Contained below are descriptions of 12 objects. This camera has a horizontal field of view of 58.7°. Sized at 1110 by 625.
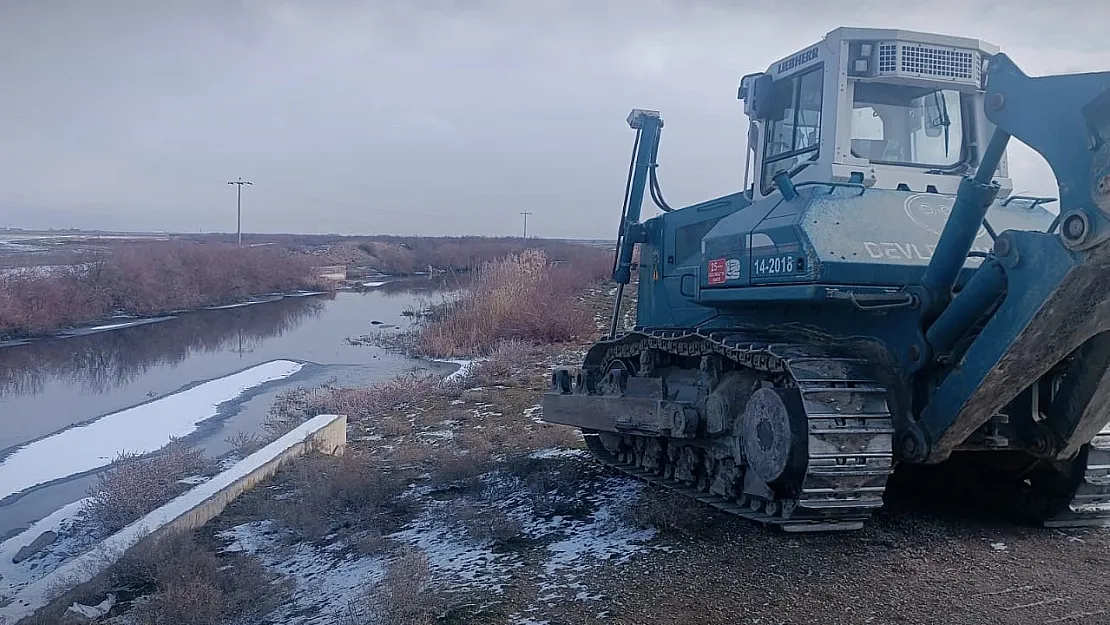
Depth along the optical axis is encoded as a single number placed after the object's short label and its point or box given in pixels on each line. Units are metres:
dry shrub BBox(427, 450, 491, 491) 8.09
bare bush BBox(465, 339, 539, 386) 14.72
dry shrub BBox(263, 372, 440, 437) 12.52
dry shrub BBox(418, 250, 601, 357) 20.05
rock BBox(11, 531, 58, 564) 7.60
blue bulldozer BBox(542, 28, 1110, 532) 4.13
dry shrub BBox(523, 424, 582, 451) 9.12
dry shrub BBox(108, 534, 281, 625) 5.66
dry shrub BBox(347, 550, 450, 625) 4.85
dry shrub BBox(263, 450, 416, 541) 7.12
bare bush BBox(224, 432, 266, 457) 10.40
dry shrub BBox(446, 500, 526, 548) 6.14
